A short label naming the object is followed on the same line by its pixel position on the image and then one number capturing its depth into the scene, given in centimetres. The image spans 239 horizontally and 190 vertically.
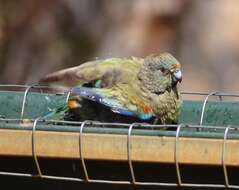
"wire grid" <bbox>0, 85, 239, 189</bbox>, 423
